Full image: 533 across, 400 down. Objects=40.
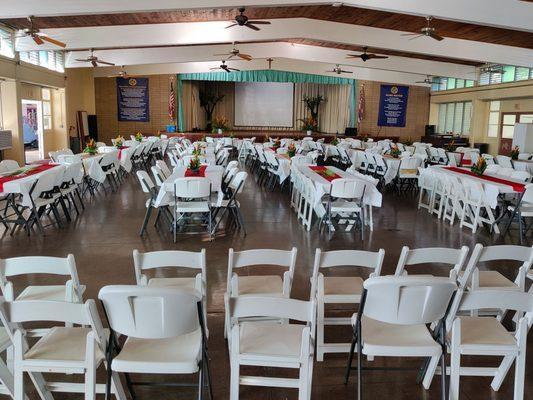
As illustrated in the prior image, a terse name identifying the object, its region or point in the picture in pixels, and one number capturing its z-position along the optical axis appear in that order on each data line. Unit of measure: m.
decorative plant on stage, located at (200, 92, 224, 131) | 24.52
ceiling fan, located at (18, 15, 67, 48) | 9.01
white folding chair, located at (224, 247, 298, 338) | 3.11
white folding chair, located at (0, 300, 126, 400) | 2.24
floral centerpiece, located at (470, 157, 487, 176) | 8.07
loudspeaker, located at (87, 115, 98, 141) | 20.67
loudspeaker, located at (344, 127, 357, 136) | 22.39
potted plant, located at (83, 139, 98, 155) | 10.78
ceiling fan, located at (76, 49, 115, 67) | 13.05
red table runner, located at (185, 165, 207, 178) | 7.44
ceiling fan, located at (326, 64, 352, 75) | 17.98
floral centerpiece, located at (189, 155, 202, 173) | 7.66
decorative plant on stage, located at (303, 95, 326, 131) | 24.20
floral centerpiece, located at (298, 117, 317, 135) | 23.23
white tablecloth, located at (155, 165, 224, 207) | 6.48
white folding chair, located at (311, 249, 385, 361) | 3.01
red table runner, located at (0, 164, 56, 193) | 6.57
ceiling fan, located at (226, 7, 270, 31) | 9.42
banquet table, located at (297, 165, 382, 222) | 6.79
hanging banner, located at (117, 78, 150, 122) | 21.92
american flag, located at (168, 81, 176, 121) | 21.78
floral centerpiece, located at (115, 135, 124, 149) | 13.07
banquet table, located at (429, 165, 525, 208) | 6.79
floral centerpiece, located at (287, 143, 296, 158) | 11.05
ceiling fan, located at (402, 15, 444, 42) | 8.89
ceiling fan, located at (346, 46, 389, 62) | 12.53
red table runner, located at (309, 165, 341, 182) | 7.55
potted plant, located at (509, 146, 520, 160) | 11.73
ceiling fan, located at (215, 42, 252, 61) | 12.74
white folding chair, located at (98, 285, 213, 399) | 2.22
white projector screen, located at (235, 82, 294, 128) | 24.80
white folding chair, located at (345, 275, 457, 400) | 2.39
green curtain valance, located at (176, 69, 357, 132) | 21.86
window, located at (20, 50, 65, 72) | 14.52
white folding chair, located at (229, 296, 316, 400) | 2.30
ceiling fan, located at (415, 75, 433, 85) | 19.20
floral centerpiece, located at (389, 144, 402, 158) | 11.83
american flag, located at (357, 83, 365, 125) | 23.11
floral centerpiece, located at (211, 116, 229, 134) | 22.22
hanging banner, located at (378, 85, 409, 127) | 23.37
